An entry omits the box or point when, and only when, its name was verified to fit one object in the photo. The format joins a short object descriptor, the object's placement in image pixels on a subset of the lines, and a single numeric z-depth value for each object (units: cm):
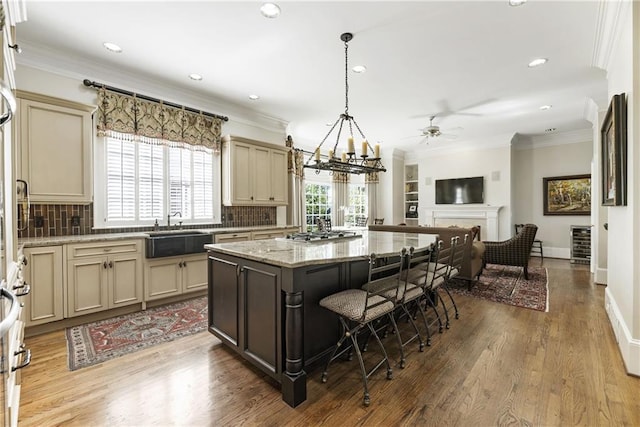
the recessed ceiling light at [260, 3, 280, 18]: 246
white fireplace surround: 699
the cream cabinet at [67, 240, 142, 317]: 298
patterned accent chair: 471
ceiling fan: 531
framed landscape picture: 659
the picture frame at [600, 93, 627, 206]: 230
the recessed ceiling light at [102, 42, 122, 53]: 300
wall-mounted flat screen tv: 727
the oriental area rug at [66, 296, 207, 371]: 245
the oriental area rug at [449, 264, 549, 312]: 377
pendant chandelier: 294
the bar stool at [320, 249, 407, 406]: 186
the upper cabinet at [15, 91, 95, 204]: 281
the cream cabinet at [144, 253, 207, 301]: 351
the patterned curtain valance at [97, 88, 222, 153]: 354
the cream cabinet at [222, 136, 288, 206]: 463
